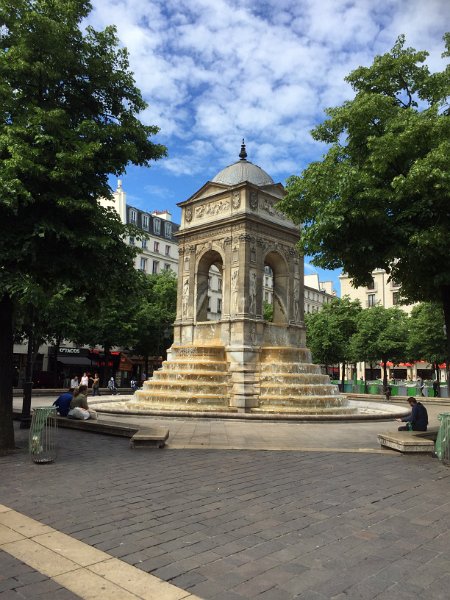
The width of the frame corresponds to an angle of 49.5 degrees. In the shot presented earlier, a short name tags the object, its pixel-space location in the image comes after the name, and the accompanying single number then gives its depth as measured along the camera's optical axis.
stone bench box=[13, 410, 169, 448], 10.16
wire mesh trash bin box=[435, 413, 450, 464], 9.16
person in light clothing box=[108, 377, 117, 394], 36.14
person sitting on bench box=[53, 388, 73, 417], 13.82
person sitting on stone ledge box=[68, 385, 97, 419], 13.33
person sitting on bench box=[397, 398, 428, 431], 11.92
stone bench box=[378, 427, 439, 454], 10.13
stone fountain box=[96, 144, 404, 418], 18.44
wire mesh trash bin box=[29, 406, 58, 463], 8.62
